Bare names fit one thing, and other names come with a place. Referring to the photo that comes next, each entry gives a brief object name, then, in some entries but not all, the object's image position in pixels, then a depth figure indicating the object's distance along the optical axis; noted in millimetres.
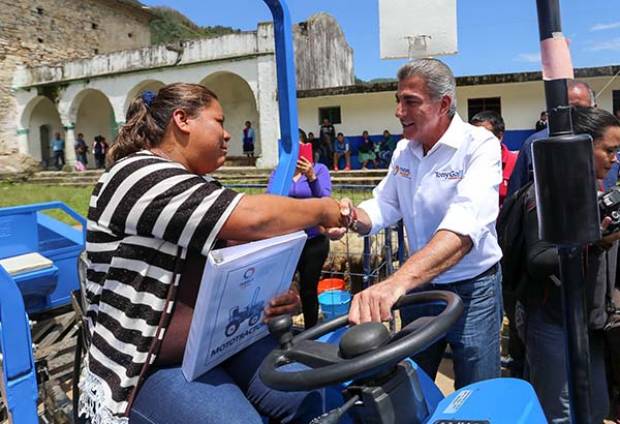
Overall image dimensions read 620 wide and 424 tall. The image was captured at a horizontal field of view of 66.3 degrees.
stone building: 17047
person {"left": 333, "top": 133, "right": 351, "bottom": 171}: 16938
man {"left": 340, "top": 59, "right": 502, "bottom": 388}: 1816
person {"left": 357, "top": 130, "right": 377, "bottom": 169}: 16703
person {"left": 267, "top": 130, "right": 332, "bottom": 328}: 4113
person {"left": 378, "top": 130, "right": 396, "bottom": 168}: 16547
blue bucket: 4762
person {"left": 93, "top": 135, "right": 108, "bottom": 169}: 21422
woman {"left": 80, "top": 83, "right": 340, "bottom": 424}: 1284
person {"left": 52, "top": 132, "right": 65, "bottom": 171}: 22531
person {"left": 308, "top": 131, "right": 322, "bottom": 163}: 17392
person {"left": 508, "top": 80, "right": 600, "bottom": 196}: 3189
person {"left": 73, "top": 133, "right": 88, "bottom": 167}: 22003
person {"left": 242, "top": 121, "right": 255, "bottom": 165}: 18438
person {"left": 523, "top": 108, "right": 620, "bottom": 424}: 1926
